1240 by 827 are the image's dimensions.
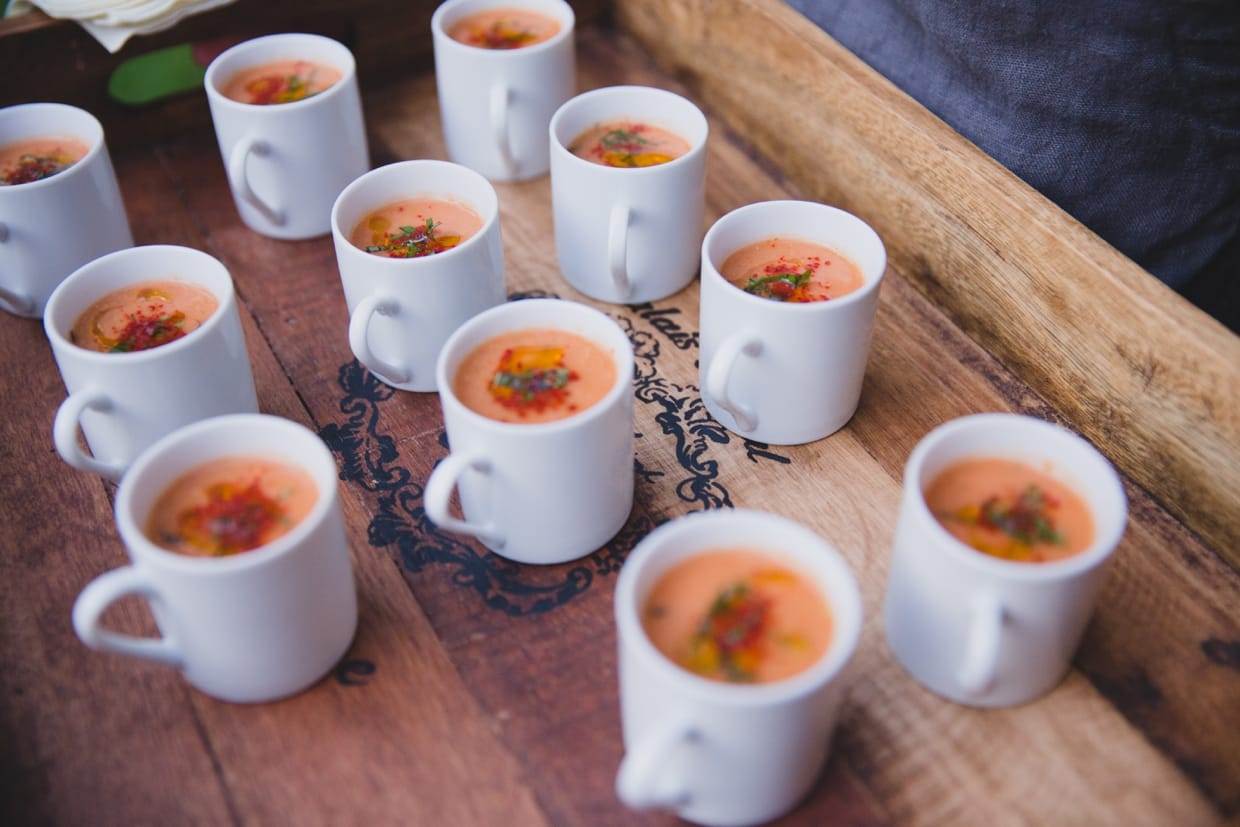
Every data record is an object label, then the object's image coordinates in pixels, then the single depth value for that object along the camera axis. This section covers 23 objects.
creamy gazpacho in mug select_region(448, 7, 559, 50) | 0.66
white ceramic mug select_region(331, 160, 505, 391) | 0.53
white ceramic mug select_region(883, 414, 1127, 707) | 0.42
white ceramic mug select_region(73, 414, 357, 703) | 0.42
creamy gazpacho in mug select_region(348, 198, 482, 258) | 0.55
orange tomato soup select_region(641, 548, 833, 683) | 0.41
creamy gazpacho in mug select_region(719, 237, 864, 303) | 0.52
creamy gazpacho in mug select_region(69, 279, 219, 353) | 0.52
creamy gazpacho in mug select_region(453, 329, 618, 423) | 0.48
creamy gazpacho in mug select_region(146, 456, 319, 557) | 0.45
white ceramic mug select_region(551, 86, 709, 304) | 0.56
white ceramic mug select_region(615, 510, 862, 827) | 0.39
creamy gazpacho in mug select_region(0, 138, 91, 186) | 0.58
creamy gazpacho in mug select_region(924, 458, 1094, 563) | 0.44
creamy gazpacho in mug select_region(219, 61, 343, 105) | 0.62
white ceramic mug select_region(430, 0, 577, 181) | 0.62
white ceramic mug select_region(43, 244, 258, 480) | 0.48
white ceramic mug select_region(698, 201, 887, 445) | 0.50
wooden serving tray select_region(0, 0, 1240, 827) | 0.44
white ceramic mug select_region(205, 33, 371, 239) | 0.59
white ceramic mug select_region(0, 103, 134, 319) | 0.56
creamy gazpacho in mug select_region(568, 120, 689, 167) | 0.59
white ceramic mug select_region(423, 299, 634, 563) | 0.46
